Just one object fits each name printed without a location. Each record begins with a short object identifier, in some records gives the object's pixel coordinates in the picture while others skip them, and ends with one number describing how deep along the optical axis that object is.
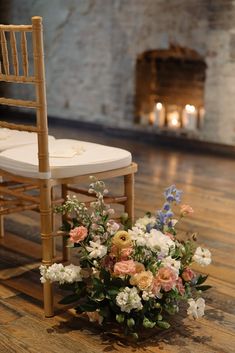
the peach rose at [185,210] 1.82
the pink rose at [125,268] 1.65
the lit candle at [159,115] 5.30
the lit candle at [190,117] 5.02
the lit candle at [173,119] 5.21
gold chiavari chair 1.72
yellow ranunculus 1.72
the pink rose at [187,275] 1.76
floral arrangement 1.66
